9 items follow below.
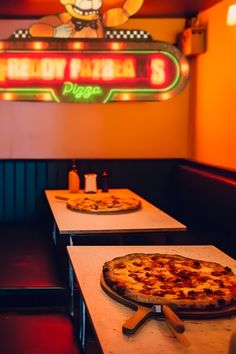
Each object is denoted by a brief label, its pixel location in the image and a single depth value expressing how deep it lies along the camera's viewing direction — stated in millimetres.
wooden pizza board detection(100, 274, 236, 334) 1604
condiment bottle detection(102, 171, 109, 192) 4848
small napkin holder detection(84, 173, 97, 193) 4781
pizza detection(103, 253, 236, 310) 1755
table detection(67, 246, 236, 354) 1498
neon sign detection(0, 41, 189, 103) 4219
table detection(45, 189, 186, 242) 3145
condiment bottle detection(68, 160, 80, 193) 4789
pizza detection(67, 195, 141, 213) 3734
